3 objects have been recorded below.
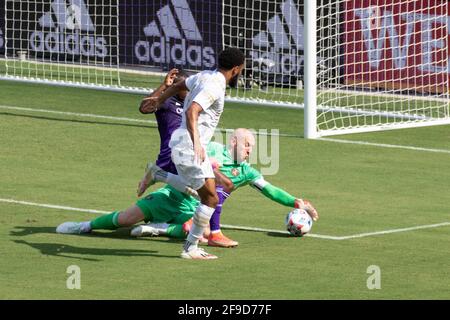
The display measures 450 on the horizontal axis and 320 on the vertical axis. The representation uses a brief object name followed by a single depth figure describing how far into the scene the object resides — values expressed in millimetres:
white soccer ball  13164
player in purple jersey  12984
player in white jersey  11828
